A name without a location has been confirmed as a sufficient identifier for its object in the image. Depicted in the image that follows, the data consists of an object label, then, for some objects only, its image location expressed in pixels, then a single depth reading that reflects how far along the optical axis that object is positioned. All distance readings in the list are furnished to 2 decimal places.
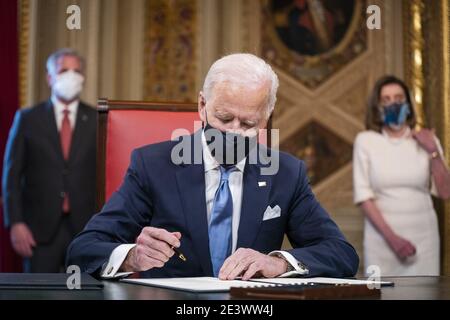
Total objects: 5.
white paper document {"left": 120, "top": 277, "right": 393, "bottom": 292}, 1.52
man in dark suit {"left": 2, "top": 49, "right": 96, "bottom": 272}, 4.53
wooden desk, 1.36
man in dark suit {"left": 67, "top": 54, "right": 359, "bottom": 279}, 2.14
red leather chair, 2.39
